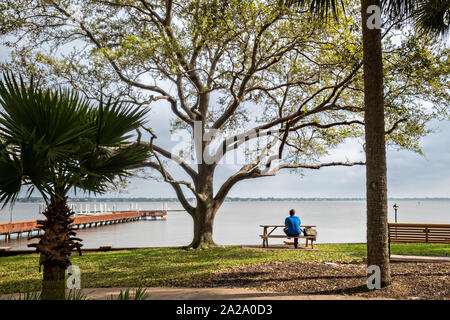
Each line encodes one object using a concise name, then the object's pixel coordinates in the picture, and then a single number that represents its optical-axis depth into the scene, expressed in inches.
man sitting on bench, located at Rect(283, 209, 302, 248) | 556.1
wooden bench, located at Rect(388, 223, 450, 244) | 479.5
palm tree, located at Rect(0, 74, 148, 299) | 178.9
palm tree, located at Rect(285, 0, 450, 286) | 286.2
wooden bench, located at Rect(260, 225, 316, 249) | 547.4
